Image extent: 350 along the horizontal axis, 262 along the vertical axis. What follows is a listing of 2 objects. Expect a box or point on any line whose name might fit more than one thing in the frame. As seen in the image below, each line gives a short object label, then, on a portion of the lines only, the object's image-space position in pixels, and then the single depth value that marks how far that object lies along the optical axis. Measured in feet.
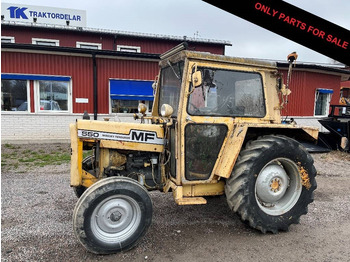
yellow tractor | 10.81
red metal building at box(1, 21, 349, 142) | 35.01
